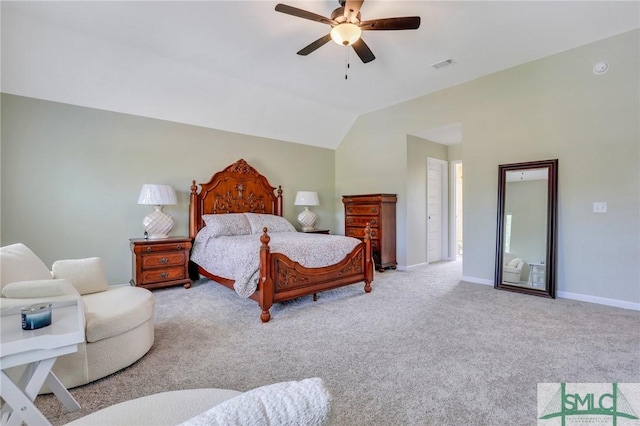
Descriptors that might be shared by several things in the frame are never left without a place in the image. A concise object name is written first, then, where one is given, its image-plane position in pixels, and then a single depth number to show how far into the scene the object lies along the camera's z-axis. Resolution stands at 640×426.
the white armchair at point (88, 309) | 1.79
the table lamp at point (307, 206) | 5.76
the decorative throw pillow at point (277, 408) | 0.47
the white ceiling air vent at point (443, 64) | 3.87
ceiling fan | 2.40
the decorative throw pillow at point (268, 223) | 4.75
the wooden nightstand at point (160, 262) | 3.86
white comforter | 3.11
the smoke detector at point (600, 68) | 3.42
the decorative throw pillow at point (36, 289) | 1.74
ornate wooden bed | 3.04
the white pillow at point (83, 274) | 2.38
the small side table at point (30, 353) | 1.15
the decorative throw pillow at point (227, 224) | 4.25
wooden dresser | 5.30
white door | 6.14
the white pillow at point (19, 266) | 1.88
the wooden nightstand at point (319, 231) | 5.74
